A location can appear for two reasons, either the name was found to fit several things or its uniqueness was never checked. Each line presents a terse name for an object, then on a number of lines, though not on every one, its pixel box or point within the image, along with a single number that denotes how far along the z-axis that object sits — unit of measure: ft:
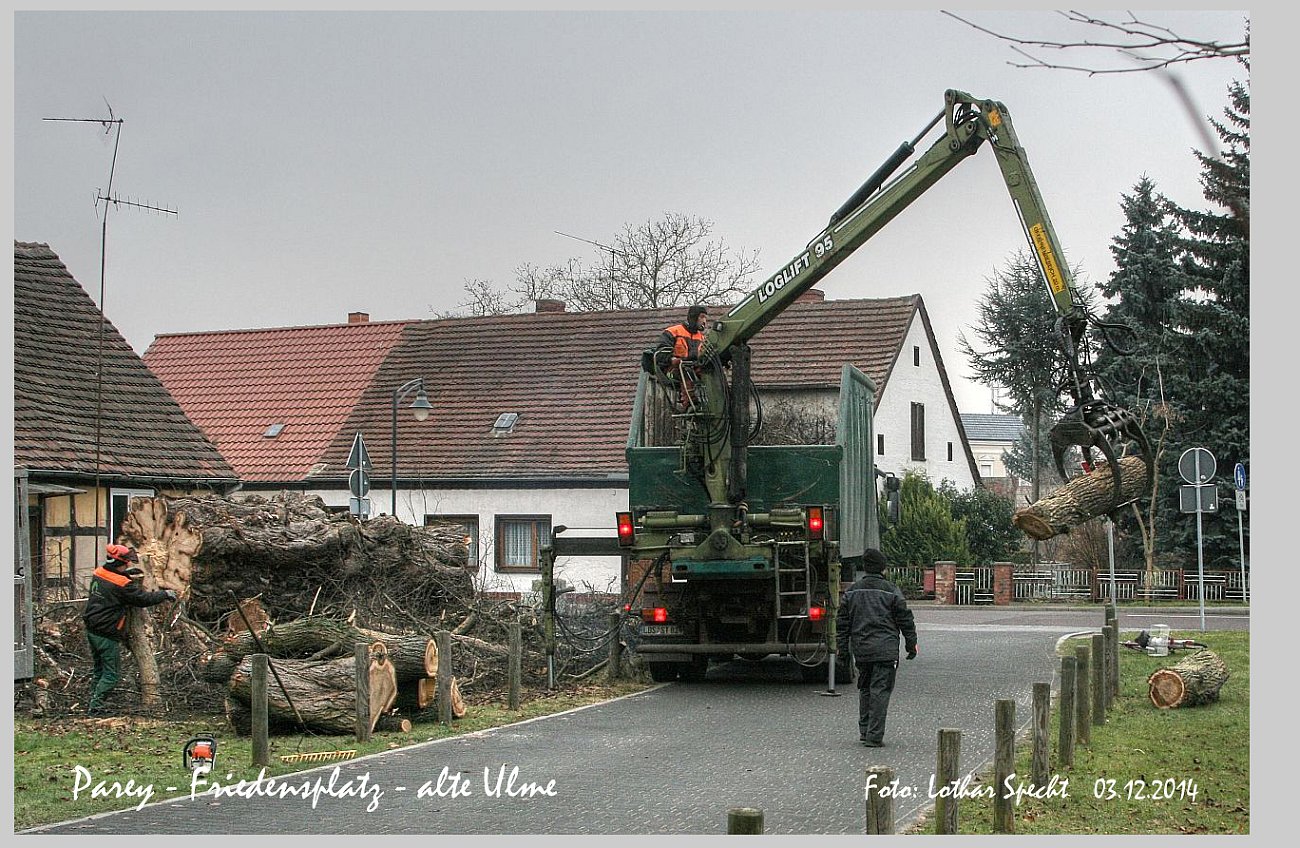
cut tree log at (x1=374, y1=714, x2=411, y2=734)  46.37
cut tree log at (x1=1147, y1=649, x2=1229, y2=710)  50.96
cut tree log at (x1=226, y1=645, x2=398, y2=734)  44.16
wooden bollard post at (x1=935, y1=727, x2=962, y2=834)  28.07
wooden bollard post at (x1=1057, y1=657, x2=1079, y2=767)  37.40
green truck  55.31
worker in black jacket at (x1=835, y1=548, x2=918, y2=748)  42.47
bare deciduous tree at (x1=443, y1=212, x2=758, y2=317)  175.83
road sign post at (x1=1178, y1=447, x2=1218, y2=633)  81.35
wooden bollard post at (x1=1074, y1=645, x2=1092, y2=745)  40.42
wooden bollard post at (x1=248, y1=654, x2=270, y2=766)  38.93
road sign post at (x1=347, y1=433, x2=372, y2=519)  81.00
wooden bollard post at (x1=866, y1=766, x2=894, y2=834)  23.77
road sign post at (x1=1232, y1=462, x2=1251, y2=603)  98.12
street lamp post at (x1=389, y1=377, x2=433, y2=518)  90.38
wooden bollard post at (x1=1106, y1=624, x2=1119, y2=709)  53.14
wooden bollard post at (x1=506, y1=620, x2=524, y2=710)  51.67
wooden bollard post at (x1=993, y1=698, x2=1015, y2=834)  30.12
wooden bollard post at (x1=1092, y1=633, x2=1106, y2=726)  45.19
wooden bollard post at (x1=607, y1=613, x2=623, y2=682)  60.59
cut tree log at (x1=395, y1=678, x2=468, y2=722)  48.26
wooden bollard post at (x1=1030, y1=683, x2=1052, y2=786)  34.04
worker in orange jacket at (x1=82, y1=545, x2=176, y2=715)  48.16
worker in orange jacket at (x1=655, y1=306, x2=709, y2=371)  57.39
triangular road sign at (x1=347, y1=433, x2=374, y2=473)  81.21
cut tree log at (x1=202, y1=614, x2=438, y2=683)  47.42
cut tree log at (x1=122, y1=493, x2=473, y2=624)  55.62
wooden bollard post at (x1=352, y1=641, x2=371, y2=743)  43.47
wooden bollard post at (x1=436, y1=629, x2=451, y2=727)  47.78
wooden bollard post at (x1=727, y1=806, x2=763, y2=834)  20.07
